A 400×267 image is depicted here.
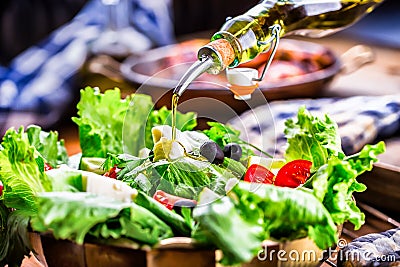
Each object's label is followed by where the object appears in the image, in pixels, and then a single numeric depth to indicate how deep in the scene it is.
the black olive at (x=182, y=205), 0.76
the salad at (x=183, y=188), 0.71
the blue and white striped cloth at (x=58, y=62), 1.48
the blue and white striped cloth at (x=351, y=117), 1.05
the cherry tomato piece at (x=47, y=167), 0.84
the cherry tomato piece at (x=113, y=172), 0.83
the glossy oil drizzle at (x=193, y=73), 0.79
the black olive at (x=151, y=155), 0.84
